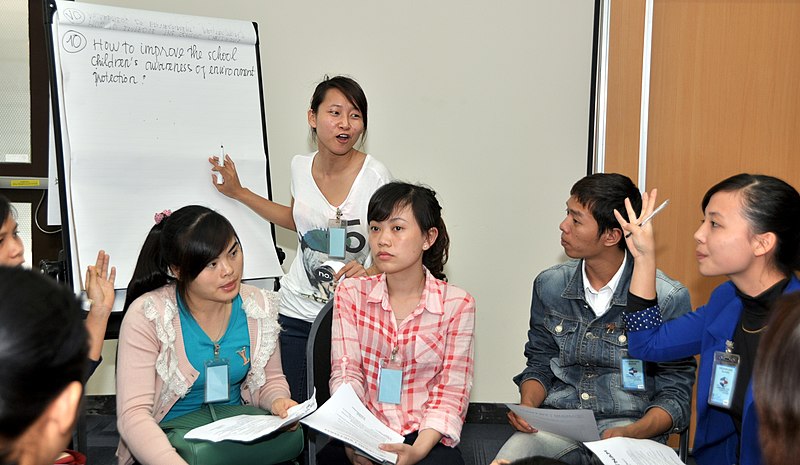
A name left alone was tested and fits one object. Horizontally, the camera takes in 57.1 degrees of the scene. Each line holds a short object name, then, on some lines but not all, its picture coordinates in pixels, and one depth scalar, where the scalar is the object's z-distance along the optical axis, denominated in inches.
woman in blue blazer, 76.0
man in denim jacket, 86.5
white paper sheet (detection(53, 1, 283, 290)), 110.3
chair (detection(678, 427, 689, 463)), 84.3
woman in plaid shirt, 87.0
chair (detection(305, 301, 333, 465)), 83.5
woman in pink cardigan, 81.9
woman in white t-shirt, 108.3
